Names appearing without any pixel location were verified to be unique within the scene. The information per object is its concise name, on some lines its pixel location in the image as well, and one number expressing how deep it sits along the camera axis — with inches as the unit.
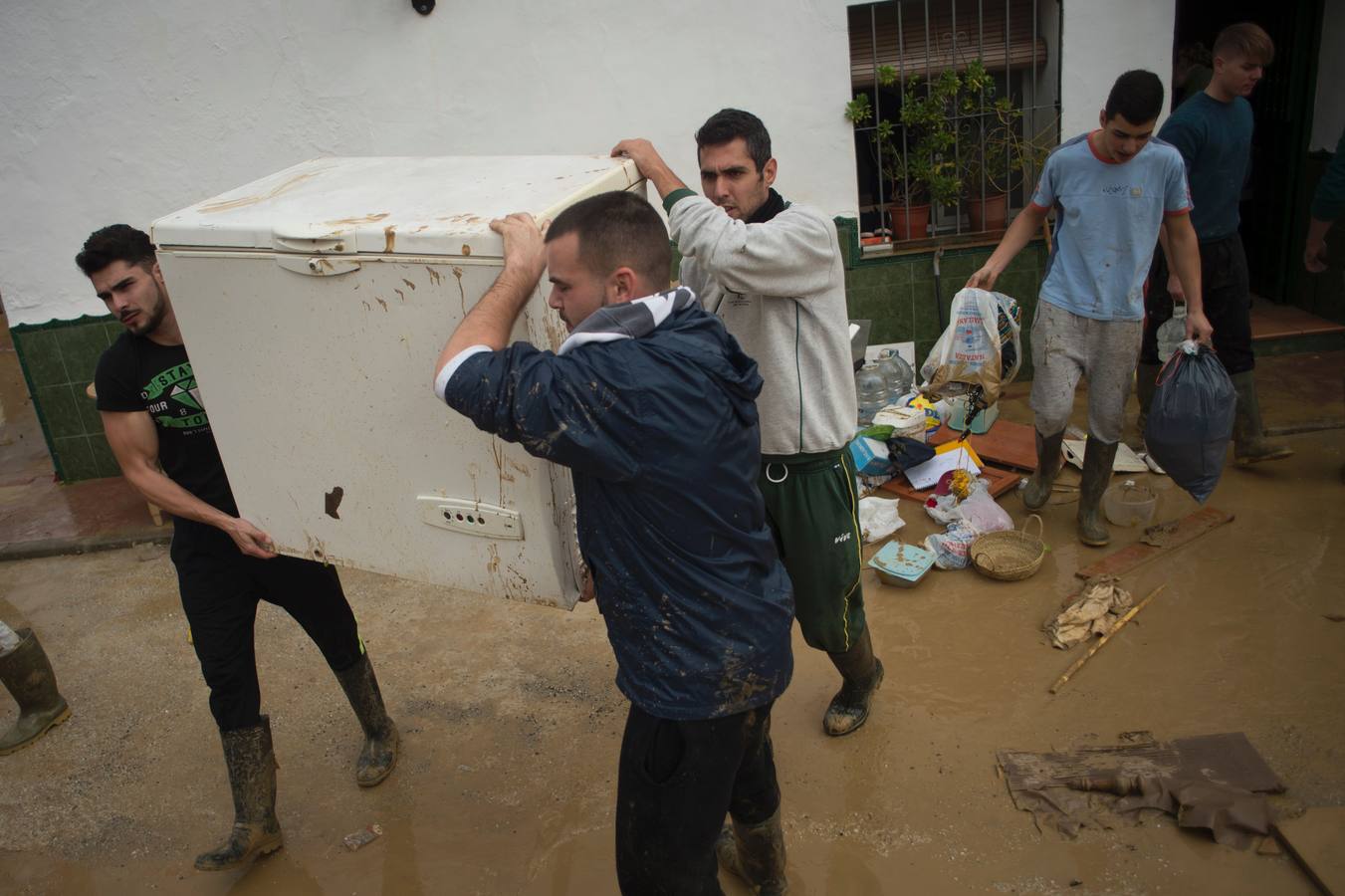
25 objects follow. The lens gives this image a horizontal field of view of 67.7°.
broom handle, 136.0
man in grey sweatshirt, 100.8
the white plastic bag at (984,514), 177.5
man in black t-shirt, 110.4
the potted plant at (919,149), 225.8
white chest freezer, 86.5
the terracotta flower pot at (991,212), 237.8
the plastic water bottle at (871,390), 223.8
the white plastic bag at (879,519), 180.9
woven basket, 161.6
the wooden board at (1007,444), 201.3
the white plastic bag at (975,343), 186.4
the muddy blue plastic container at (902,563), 163.8
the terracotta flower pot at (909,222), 239.5
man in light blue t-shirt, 156.5
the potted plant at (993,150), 229.8
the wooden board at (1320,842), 99.7
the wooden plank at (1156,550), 162.6
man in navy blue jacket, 75.9
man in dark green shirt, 176.6
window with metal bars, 227.6
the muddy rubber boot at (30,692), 149.4
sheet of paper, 194.3
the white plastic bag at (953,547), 167.9
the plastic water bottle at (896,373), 231.8
